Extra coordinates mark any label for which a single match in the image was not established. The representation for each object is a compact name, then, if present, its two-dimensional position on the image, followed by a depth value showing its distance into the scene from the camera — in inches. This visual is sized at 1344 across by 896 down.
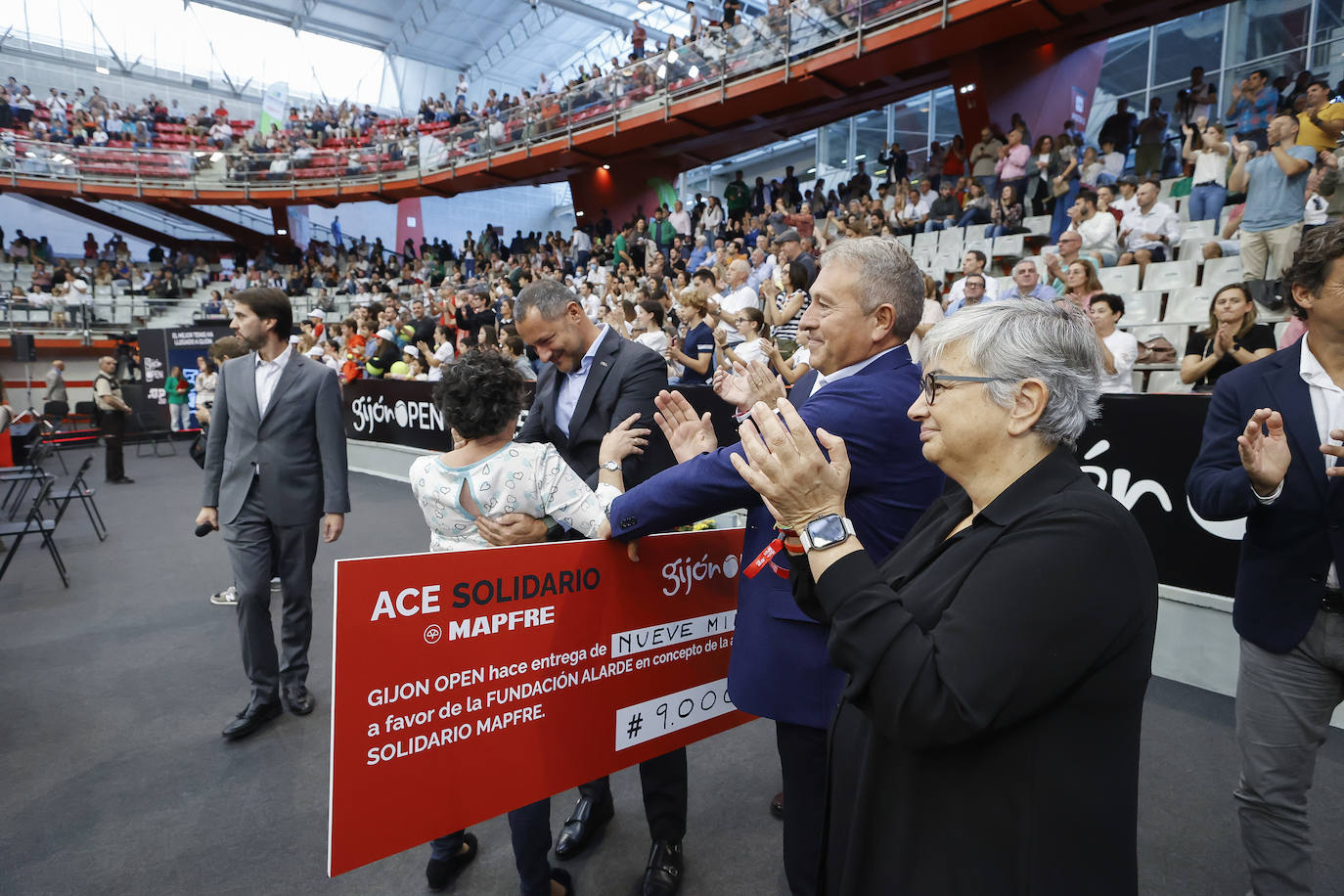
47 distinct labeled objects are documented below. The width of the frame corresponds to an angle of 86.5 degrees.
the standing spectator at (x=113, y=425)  394.9
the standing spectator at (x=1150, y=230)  284.0
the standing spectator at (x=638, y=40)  770.2
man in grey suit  132.6
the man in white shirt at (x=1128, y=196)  301.3
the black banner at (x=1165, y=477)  136.8
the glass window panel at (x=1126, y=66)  620.1
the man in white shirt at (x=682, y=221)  610.2
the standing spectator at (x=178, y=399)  561.6
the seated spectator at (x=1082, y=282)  213.8
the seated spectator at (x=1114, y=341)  194.2
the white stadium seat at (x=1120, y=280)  284.2
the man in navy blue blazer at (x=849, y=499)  60.0
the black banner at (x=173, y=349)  583.8
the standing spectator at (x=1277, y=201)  232.7
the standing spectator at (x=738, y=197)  608.2
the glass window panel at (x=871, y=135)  786.8
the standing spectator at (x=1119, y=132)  398.6
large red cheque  64.5
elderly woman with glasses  37.0
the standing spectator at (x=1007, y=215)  357.4
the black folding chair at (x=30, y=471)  245.6
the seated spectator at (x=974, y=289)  229.3
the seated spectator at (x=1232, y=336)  173.8
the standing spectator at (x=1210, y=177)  287.9
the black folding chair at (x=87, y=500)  241.9
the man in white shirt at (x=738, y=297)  296.5
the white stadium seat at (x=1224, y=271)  265.6
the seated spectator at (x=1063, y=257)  248.8
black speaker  561.3
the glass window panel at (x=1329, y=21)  490.3
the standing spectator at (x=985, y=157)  422.9
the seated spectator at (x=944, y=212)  400.8
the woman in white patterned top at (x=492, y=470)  79.0
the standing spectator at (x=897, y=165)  528.9
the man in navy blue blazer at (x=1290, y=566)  67.0
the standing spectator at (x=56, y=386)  530.1
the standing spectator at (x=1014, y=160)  392.5
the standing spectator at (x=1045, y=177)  365.4
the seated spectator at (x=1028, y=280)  216.1
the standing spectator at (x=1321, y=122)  253.3
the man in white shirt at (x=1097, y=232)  291.0
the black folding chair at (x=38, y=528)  190.5
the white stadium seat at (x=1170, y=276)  272.2
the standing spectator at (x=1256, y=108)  339.0
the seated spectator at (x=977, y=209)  381.7
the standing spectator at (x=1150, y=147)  385.4
